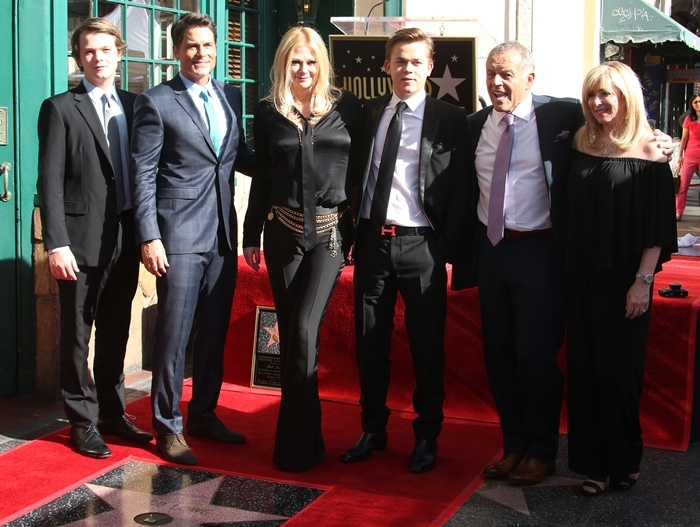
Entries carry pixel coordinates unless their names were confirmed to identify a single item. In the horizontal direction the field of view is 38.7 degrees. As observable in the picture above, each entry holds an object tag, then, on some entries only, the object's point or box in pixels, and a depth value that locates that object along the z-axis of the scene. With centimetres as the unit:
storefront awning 1616
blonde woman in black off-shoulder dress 396
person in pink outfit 1344
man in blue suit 447
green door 545
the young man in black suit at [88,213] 448
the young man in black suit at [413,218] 437
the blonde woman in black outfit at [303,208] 438
